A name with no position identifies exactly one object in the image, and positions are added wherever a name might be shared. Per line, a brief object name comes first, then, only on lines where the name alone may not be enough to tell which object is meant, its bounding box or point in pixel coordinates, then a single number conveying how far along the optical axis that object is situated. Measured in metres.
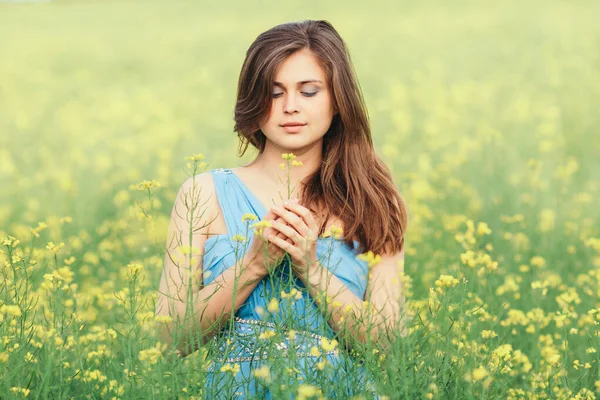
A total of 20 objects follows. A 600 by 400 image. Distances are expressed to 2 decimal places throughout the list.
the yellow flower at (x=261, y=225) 4.11
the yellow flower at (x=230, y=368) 3.83
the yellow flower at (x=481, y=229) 4.76
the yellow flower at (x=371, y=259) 4.06
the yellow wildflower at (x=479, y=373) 3.71
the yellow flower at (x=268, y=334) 4.02
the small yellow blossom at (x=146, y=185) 4.45
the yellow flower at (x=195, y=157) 4.32
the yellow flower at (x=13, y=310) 4.25
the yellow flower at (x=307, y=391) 3.23
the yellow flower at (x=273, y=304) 3.75
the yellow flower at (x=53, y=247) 4.48
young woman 4.55
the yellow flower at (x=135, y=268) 4.19
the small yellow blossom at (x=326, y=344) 3.74
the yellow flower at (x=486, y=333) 4.78
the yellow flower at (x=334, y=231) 4.21
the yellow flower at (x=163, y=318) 4.09
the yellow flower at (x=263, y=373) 3.64
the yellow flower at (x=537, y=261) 7.42
